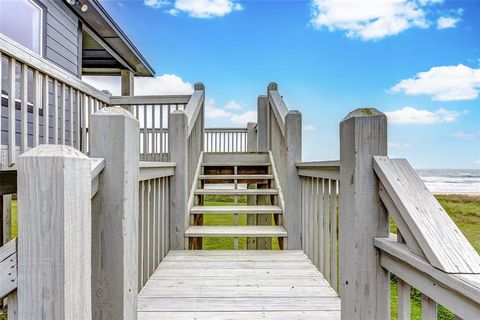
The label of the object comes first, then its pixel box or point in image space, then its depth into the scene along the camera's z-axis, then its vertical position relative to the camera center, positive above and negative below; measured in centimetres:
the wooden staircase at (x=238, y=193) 294 -43
